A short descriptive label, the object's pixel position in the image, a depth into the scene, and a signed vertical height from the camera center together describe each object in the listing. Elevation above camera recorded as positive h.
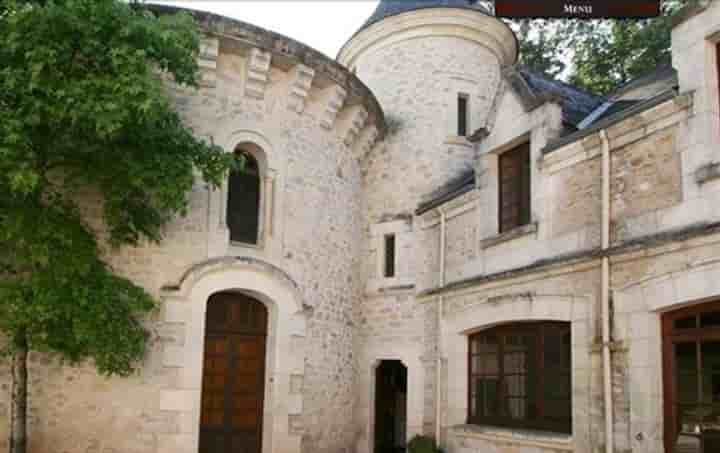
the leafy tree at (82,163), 7.26 +1.87
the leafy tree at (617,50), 14.93 +6.35
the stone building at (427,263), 7.08 +0.95
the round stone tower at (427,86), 12.43 +4.48
